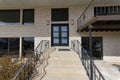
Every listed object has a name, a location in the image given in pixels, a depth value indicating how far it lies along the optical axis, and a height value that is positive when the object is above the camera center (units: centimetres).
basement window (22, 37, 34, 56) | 714 -38
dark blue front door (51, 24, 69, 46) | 703 +42
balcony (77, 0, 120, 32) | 631 +252
